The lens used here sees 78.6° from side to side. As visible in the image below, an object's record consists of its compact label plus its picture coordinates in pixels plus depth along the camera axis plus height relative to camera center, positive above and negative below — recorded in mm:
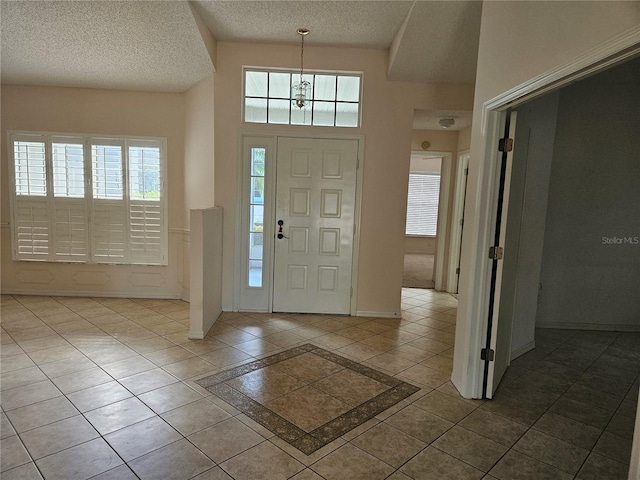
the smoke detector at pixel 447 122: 5305 +1152
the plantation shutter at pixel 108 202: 5016 -126
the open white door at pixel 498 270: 2674 -432
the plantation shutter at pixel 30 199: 5004 -140
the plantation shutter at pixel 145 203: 5043 -122
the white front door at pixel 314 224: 4520 -276
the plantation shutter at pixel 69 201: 5012 -144
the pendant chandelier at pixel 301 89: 3947 +1136
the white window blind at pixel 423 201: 10156 +121
